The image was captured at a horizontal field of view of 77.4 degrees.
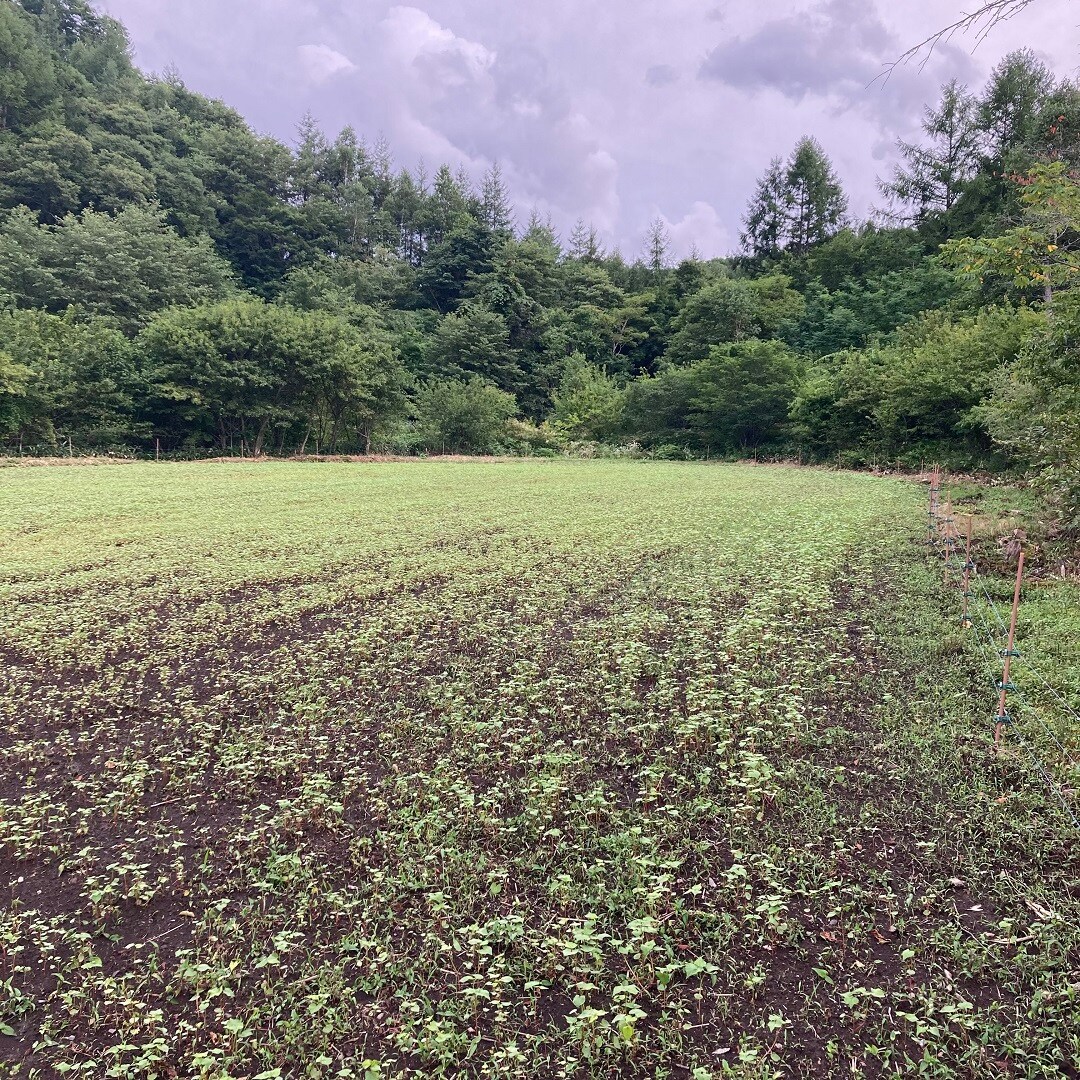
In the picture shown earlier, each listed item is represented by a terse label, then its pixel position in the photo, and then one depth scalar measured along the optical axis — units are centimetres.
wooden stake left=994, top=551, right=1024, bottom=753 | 375
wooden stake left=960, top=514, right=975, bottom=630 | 589
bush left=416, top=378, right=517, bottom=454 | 3716
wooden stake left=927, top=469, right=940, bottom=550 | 1002
